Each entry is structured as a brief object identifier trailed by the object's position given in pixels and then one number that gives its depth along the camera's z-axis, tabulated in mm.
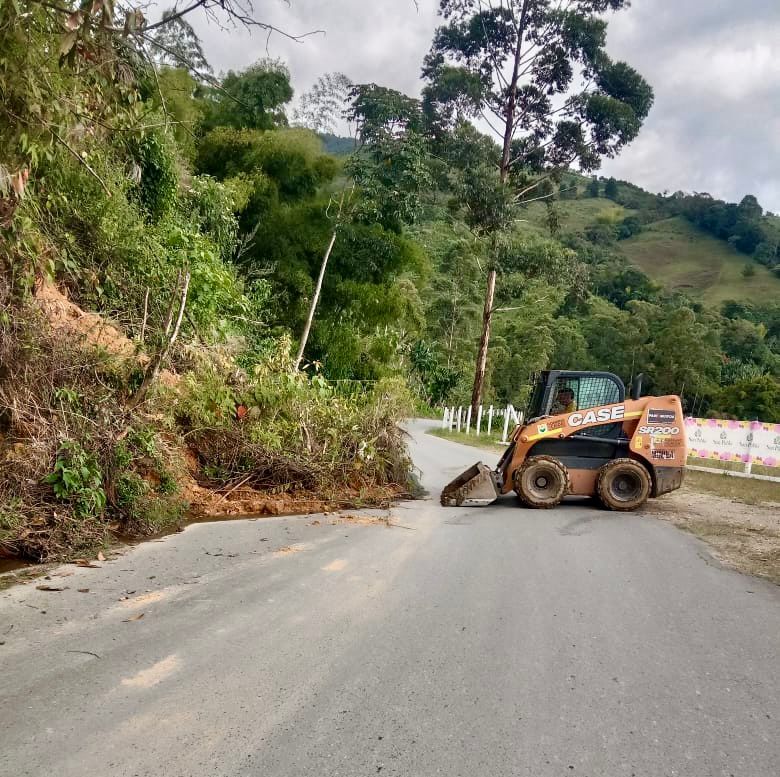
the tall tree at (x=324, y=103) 24797
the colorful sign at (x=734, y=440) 18125
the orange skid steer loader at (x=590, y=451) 11422
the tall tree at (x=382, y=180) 19641
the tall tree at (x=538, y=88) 25672
